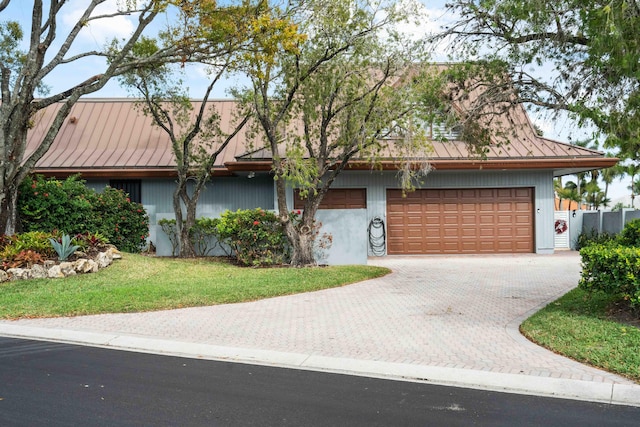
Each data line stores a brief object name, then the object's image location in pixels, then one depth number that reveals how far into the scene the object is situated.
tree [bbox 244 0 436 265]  13.77
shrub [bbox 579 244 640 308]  7.63
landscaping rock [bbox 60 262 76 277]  12.55
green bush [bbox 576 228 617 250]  20.05
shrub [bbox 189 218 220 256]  16.77
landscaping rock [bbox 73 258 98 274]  12.76
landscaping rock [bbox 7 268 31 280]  12.00
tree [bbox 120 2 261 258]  13.44
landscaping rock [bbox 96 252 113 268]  13.36
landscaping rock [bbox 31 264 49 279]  12.24
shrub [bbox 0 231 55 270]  12.24
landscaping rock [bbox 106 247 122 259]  14.06
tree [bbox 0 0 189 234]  13.52
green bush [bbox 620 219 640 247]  10.11
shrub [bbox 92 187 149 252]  15.84
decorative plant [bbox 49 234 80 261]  12.77
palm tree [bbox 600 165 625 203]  39.91
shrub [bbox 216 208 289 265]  15.32
